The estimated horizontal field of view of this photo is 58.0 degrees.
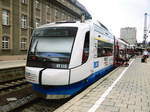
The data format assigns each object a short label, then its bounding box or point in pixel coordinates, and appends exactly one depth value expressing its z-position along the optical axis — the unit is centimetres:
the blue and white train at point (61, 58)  461
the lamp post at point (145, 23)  2876
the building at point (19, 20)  1690
